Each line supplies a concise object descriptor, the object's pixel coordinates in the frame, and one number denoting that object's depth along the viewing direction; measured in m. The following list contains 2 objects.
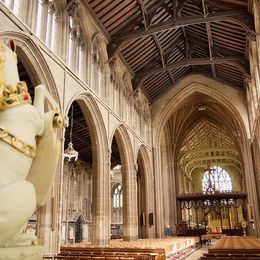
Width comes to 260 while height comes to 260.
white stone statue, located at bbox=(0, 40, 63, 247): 2.01
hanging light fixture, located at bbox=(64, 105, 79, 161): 11.15
